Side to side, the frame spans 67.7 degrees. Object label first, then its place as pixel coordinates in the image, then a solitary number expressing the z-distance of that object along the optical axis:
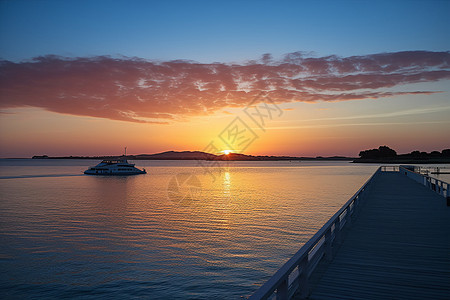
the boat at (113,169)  94.44
